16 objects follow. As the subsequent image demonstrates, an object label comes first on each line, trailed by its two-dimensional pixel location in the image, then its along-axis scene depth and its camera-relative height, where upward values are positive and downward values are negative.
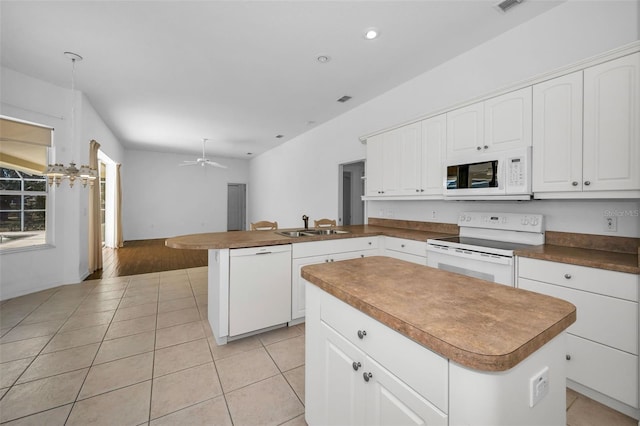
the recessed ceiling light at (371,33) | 2.56 +1.73
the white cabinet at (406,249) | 2.70 -0.41
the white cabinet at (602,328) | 1.51 -0.69
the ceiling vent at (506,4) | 2.21 +1.73
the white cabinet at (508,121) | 2.13 +0.76
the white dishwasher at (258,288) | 2.33 -0.70
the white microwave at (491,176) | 2.12 +0.31
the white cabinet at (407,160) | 2.86 +0.61
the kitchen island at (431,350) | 0.64 -0.41
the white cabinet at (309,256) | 2.62 -0.46
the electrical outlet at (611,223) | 1.95 -0.09
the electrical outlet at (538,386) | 0.70 -0.47
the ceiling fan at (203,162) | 6.61 +1.22
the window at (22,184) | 3.51 +0.38
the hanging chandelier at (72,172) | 2.75 +0.42
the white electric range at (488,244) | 2.04 -0.28
